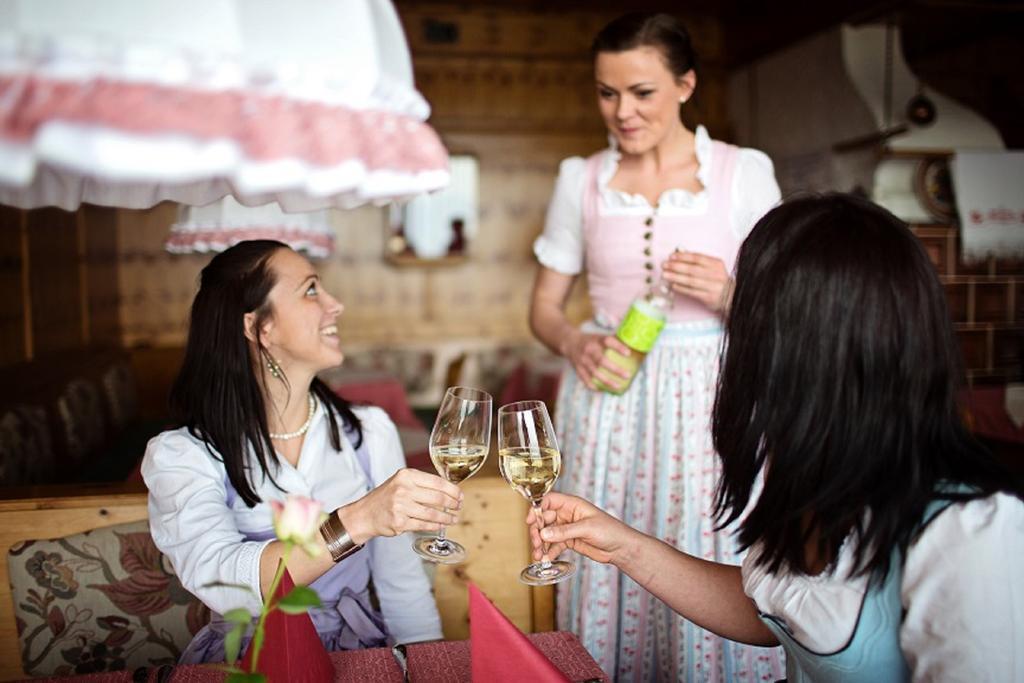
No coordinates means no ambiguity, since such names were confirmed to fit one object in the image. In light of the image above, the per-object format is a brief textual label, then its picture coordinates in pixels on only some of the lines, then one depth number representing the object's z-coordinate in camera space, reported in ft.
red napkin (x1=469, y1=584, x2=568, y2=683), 3.28
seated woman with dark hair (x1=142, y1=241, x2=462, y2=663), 5.17
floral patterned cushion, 5.94
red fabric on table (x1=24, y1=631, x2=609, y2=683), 4.16
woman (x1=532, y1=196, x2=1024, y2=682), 3.12
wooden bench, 6.13
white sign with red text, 15.25
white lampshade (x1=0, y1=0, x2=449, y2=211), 1.85
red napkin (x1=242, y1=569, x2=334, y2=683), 3.43
